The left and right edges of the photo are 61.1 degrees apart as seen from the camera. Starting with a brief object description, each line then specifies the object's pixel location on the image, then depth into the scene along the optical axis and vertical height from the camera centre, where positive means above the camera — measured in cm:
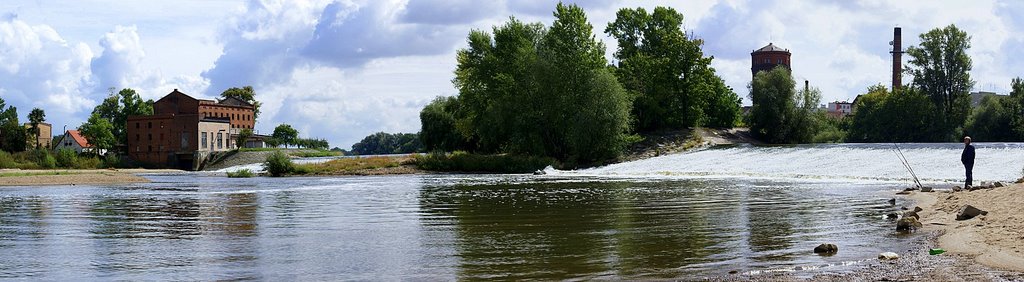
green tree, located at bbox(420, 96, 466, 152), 8612 +384
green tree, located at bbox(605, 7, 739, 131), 7388 +682
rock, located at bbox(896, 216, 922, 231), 1608 -119
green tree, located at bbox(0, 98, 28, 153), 10350 +414
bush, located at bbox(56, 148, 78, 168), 8288 +106
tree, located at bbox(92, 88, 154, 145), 11069 +782
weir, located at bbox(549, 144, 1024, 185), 3725 -10
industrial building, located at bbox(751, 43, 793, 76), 15238 +1841
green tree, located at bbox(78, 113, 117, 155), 9831 +416
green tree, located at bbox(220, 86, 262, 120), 15288 +1314
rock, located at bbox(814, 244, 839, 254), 1313 -134
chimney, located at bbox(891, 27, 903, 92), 12812 +1612
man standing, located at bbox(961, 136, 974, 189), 2585 +7
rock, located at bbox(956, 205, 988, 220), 1659 -101
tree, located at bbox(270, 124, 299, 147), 14000 +544
